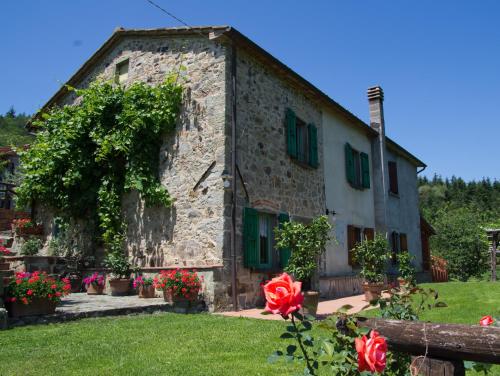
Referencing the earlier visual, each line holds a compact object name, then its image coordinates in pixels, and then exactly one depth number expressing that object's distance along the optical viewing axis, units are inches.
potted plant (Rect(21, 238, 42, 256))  432.1
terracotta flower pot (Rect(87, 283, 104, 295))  378.3
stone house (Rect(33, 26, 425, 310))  346.0
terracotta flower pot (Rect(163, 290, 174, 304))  318.3
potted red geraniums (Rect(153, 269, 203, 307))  314.0
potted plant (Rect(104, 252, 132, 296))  370.0
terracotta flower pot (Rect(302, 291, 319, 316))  302.8
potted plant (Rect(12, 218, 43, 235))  457.4
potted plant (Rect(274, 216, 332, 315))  300.0
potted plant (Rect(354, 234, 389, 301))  419.5
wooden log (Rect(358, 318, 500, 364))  76.6
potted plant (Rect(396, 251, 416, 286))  471.2
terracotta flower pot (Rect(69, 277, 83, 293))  402.4
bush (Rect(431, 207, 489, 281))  915.4
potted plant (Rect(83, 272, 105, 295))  378.6
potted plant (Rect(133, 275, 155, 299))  351.3
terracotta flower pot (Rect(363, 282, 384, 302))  407.5
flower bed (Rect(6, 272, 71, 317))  245.3
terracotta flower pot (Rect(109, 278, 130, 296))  369.4
